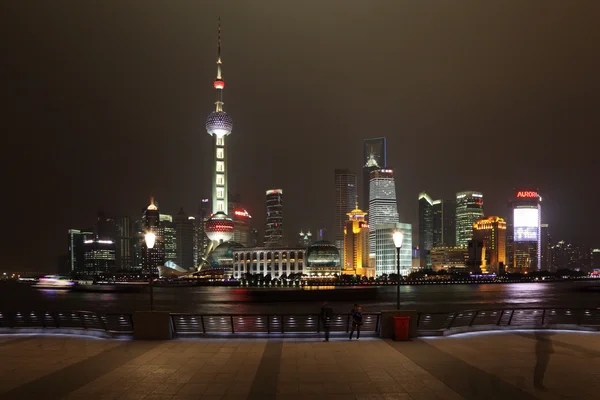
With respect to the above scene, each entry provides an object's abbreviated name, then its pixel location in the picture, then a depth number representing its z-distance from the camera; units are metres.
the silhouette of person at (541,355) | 12.62
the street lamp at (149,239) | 19.82
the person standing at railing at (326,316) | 18.98
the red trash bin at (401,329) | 18.32
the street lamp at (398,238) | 20.80
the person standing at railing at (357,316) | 18.56
